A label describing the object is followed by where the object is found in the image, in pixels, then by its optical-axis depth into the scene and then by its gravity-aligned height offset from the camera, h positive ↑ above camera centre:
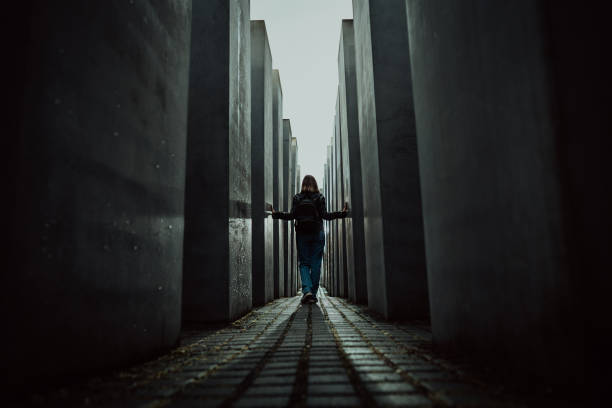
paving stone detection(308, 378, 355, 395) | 1.90 -0.60
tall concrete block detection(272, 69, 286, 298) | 10.16 +2.48
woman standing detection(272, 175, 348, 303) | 7.45 +0.68
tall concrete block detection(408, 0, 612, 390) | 1.52 +0.37
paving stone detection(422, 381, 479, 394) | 1.83 -0.60
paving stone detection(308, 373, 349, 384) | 2.09 -0.61
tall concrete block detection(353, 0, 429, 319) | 4.69 +1.18
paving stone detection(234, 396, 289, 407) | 1.73 -0.60
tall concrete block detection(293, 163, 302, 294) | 21.29 +5.10
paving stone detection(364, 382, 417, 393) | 1.90 -0.60
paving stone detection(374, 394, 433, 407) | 1.69 -0.60
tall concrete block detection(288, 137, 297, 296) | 14.55 +3.60
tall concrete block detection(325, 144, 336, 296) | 14.26 +0.10
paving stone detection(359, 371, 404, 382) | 2.10 -0.61
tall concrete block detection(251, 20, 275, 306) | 7.74 +2.23
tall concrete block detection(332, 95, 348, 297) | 10.30 +1.32
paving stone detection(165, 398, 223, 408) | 1.74 -0.59
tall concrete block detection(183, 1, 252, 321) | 4.69 +1.16
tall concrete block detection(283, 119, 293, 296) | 12.83 +2.77
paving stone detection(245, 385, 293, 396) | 1.90 -0.60
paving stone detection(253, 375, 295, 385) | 2.08 -0.60
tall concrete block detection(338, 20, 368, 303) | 7.81 +2.01
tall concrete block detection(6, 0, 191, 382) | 1.73 +0.45
